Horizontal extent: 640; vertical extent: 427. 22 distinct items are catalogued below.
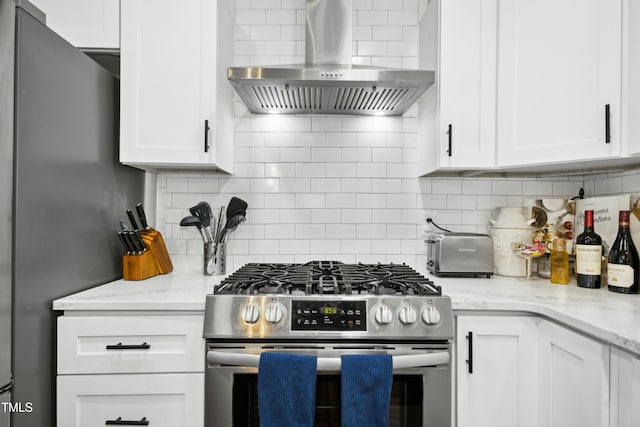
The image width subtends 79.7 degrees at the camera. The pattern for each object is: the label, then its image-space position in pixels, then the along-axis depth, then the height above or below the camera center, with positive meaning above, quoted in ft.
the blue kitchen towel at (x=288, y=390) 4.23 -1.97
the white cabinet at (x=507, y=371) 4.42 -1.87
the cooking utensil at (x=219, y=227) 6.44 -0.26
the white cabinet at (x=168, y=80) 5.76 +1.99
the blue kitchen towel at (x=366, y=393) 4.23 -1.99
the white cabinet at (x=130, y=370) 4.53 -1.89
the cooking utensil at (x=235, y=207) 6.59 +0.09
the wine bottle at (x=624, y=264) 5.18 -0.66
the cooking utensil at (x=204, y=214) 6.31 -0.03
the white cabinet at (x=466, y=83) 5.89 +2.03
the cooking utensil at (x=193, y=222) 6.17 -0.17
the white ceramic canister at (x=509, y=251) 6.35 -0.61
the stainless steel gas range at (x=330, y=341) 4.49 -1.52
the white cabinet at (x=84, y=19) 5.74 +2.87
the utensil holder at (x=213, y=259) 6.34 -0.78
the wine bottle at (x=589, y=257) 5.51 -0.60
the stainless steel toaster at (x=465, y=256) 6.17 -0.67
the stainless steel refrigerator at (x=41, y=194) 3.96 +0.20
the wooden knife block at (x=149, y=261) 5.94 -0.79
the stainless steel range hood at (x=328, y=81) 5.31 +1.86
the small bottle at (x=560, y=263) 5.90 -0.75
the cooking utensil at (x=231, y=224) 6.48 -0.20
